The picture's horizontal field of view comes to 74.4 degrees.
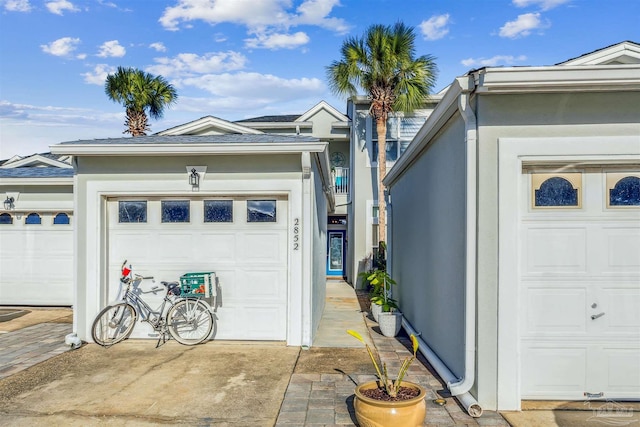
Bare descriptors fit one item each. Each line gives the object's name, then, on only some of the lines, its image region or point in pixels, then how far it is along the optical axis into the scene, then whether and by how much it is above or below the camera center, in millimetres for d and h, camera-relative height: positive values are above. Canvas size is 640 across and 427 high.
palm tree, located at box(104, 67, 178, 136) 15703 +4492
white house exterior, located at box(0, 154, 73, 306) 9180 -606
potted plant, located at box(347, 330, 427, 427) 3326 -1553
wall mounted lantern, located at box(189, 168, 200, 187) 6359 +538
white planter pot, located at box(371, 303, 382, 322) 7799 -1844
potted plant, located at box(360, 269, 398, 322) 7254 -1516
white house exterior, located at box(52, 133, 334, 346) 6254 -205
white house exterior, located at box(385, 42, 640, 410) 3904 -203
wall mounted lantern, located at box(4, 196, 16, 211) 9312 +209
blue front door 16500 -1695
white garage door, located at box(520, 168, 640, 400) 4039 -695
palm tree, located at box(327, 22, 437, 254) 13312 +4448
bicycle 6195 -1570
